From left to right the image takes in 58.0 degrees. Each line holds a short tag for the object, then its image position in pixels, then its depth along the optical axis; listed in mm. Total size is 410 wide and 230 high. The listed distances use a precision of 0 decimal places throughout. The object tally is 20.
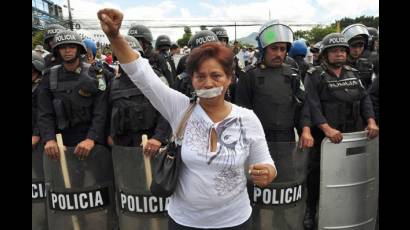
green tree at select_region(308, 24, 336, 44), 52391
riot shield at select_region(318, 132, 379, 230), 3156
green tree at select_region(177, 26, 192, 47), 49016
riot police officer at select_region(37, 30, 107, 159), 3244
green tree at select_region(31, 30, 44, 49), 22930
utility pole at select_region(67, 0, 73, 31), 29748
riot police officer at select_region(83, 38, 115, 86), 3363
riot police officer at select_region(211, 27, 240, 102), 3630
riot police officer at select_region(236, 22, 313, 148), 3311
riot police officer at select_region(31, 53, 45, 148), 3459
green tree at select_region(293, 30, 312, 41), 50419
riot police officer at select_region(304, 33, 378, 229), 3545
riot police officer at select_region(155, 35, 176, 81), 7958
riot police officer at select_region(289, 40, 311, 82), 6336
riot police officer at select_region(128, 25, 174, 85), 4382
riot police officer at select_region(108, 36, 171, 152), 3195
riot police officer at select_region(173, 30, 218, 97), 3641
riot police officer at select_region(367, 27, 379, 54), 5917
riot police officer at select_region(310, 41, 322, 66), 7156
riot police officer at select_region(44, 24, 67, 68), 5018
